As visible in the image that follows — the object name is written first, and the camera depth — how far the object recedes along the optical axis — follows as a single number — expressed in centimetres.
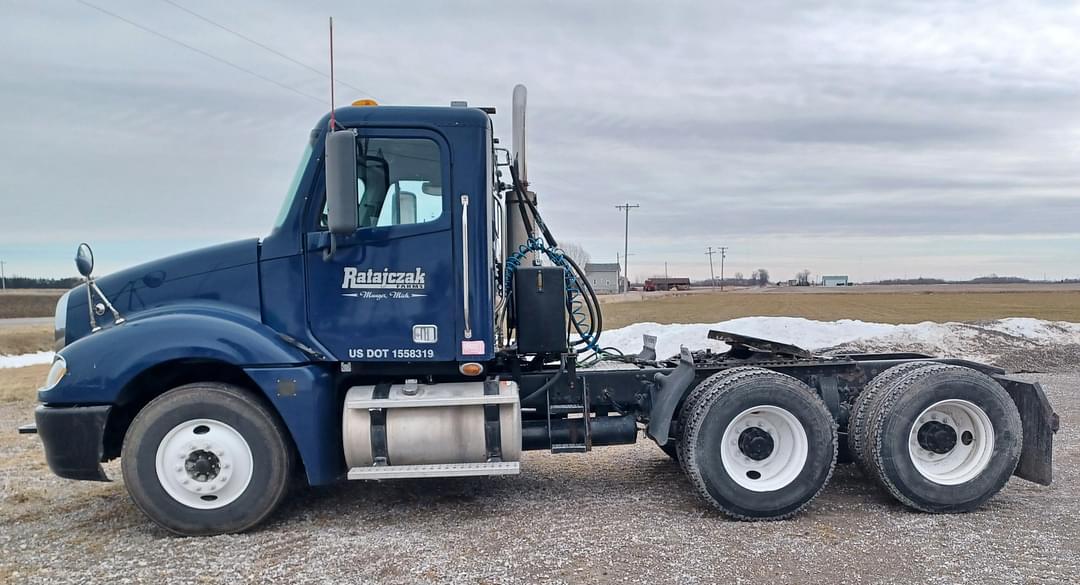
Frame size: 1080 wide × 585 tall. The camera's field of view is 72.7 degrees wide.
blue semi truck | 504
